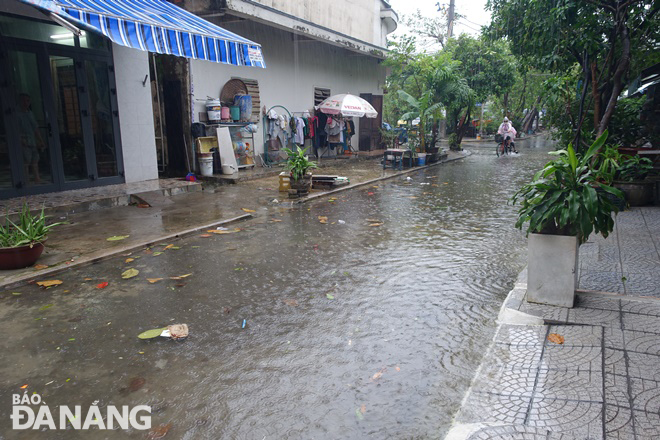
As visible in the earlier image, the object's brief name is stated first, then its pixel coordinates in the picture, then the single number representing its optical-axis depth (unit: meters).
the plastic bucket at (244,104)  13.91
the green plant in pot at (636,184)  8.93
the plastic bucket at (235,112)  13.71
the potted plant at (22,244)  5.52
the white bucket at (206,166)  12.69
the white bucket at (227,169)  13.16
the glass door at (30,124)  8.66
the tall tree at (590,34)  7.21
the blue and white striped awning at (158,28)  6.74
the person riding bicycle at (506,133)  22.22
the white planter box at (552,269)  4.29
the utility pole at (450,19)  30.11
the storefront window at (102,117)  10.16
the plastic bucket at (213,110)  12.89
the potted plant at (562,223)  4.24
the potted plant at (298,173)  10.49
